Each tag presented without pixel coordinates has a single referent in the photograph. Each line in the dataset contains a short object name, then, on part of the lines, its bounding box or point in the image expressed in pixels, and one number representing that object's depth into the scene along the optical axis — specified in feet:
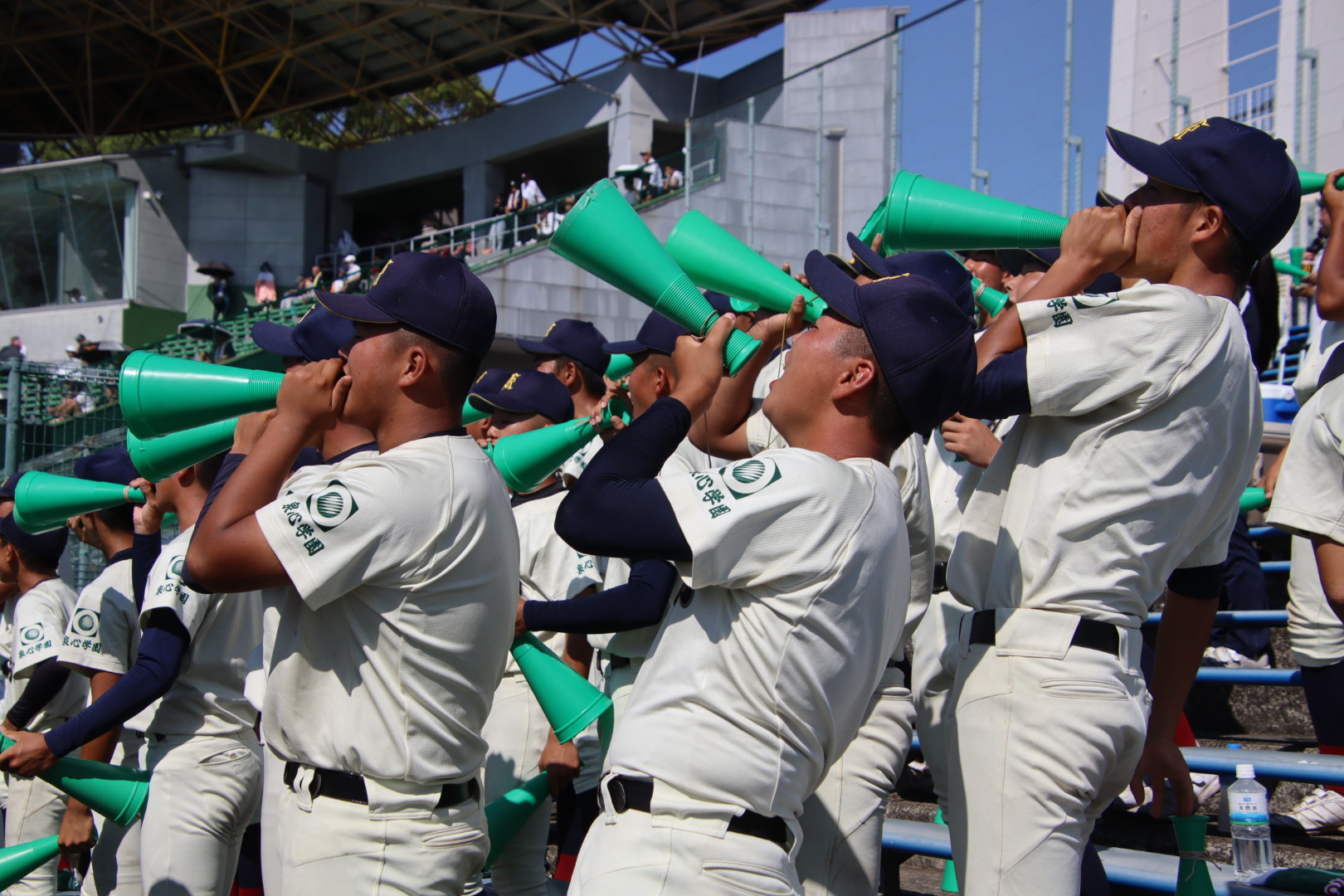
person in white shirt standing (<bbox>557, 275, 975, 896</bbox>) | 7.23
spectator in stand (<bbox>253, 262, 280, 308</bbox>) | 95.96
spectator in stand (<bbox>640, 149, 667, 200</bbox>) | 70.33
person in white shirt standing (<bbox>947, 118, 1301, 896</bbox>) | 8.18
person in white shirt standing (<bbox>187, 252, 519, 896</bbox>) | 8.48
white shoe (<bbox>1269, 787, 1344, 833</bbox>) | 14.38
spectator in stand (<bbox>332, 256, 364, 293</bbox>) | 73.83
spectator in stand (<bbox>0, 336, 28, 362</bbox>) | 74.49
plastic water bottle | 12.24
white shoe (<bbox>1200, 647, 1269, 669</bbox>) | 19.26
